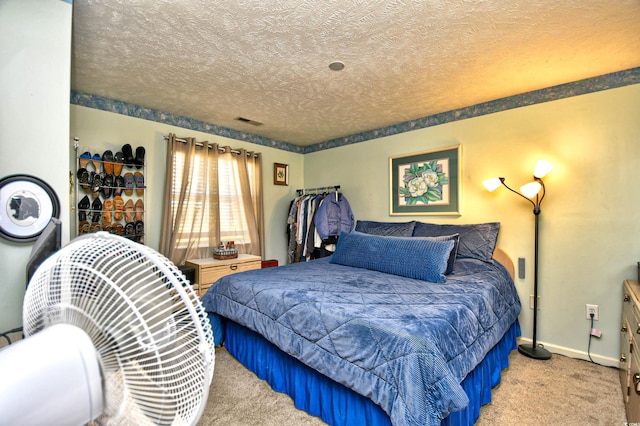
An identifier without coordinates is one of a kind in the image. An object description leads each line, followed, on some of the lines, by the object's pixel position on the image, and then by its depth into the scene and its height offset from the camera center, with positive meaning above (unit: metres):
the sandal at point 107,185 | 2.71 +0.24
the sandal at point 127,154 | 2.84 +0.55
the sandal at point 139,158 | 2.90 +0.53
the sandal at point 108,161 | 2.73 +0.47
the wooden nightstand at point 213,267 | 3.01 -0.61
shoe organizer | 2.60 +0.18
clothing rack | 3.98 +0.32
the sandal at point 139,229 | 2.87 -0.18
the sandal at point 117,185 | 2.77 +0.25
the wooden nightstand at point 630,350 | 1.41 -0.78
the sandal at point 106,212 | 2.71 -0.01
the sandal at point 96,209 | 2.65 +0.02
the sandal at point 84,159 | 2.59 +0.46
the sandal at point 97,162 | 2.66 +0.45
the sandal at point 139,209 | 2.92 +0.02
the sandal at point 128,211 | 2.83 +0.00
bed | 1.20 -0.59
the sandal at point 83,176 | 2.55 +0.30
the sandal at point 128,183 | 2.85 +0.27
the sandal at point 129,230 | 2.80 -0.18
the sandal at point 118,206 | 2.77 +0.05
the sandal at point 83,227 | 2.56 -0.14
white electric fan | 0.48 -0.25
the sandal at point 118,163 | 2.78 +0.45
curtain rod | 3.23 +0.78
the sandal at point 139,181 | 2.90 +0.30
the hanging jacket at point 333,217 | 3.72 -0.07
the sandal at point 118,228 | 2.76 -0.16
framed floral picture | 3.02 +0.33
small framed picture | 4.19 +0.55
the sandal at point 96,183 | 2.63 +0.25
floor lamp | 2.35 +0.03
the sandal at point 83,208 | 2.56 +0.03
